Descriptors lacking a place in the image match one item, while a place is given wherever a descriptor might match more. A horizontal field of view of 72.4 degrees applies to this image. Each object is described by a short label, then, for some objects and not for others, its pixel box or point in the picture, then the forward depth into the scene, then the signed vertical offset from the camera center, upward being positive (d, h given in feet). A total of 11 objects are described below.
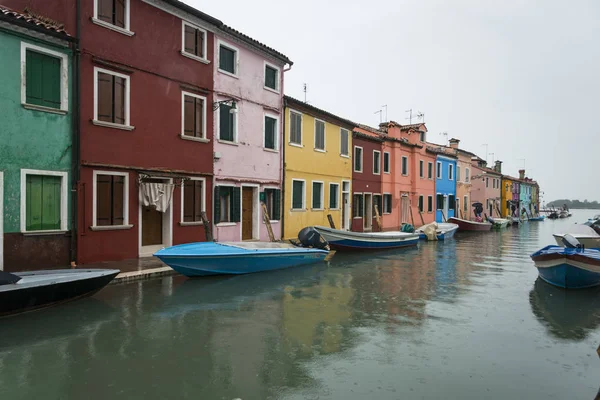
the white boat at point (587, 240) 58.49 -5.53
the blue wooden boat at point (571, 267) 36.32 -5.89
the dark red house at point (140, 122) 37.96 +7.92
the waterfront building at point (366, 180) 83.71 +4.13
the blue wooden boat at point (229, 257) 36.29 -5.70
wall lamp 50.19 +11.79
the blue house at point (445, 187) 119.24 +4.16
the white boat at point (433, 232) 84.50 -6.61
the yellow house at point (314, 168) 64.23 +5.45
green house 32.86 +4.59
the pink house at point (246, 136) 51.96 +8.57
